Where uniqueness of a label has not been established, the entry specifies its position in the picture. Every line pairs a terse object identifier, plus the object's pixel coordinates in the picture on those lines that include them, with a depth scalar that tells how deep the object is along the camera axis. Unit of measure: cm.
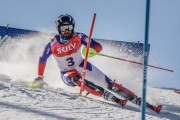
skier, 1113
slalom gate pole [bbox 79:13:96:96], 1063
